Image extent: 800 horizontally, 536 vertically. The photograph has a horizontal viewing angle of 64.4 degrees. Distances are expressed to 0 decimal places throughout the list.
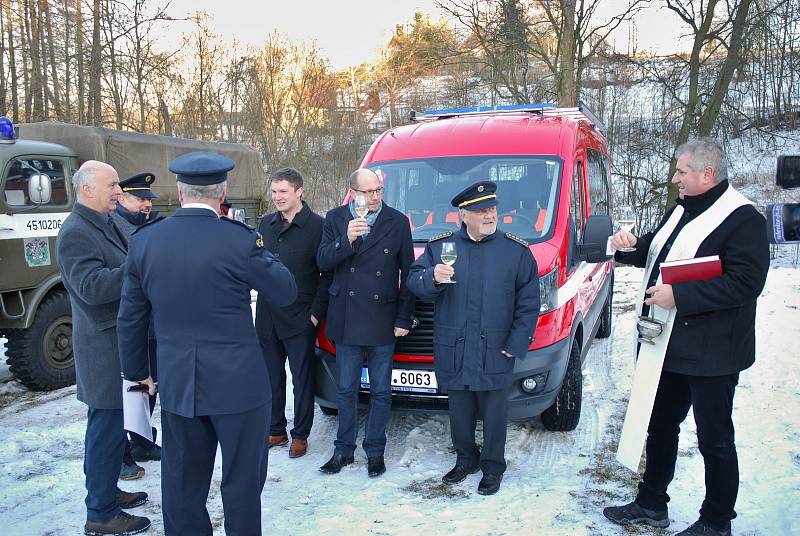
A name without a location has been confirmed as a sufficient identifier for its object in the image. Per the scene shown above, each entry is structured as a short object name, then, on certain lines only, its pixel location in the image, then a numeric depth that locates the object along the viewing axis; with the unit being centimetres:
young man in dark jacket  434
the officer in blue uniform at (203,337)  263
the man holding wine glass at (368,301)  405
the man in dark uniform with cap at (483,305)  379
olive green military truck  596
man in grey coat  345
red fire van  425
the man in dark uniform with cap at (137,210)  454
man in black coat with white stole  302
